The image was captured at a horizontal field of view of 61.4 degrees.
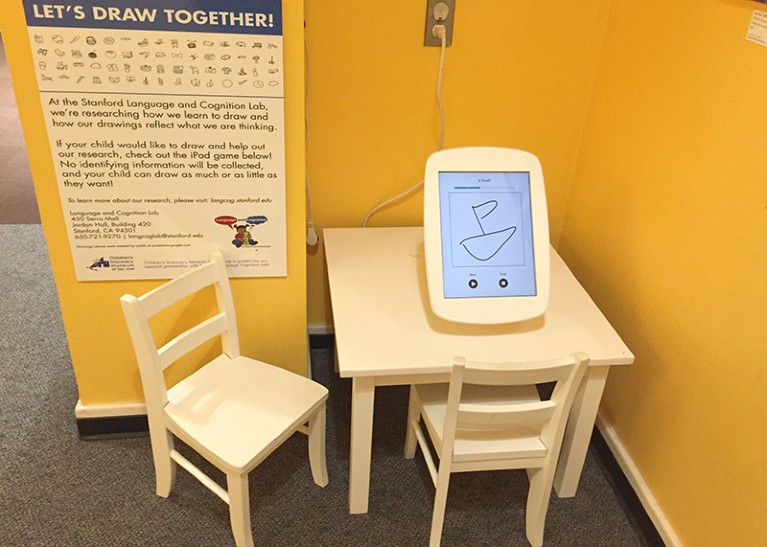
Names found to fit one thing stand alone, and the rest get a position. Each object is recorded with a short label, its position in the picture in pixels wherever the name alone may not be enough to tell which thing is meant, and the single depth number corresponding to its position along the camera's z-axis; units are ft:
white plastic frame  5.66
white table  5.43
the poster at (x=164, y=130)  4.91
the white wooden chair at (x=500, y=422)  4.82
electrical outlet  6.37
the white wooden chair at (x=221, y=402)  5.40
